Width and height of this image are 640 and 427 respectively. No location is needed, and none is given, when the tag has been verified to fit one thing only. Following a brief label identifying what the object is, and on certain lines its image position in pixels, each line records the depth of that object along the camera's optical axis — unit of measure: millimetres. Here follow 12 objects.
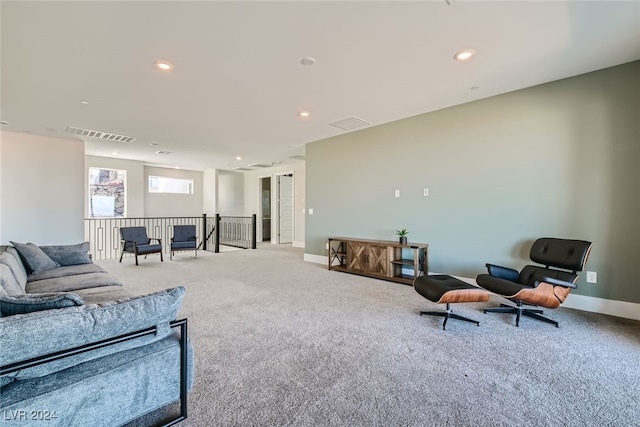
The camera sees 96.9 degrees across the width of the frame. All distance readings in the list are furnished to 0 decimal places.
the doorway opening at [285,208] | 9406
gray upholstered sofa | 1040
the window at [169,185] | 9234
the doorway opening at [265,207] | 10352
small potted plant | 4492
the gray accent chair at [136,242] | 5980
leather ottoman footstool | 2602
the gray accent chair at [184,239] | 6684
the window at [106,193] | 7996
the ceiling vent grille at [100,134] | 5181
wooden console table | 4352
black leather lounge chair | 2674
